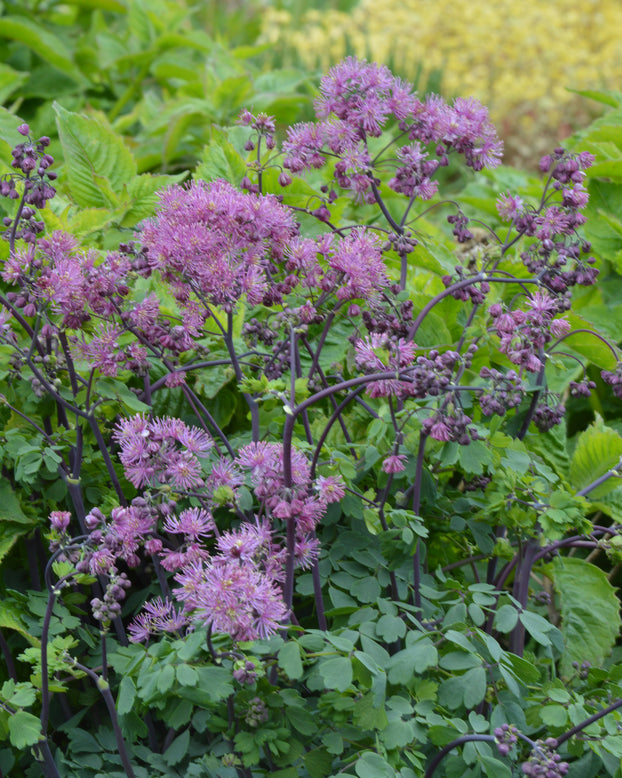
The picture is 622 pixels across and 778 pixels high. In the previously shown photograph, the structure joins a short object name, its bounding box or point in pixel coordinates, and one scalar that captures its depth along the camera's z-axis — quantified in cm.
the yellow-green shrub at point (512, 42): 981
